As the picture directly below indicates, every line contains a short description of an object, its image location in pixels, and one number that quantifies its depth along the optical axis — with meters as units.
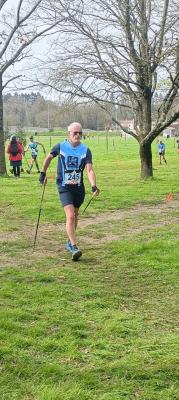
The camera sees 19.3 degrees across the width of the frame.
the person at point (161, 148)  30.42
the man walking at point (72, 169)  7.41
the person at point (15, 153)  20.42
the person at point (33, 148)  24.29
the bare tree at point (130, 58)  15.82
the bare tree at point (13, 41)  19.26
